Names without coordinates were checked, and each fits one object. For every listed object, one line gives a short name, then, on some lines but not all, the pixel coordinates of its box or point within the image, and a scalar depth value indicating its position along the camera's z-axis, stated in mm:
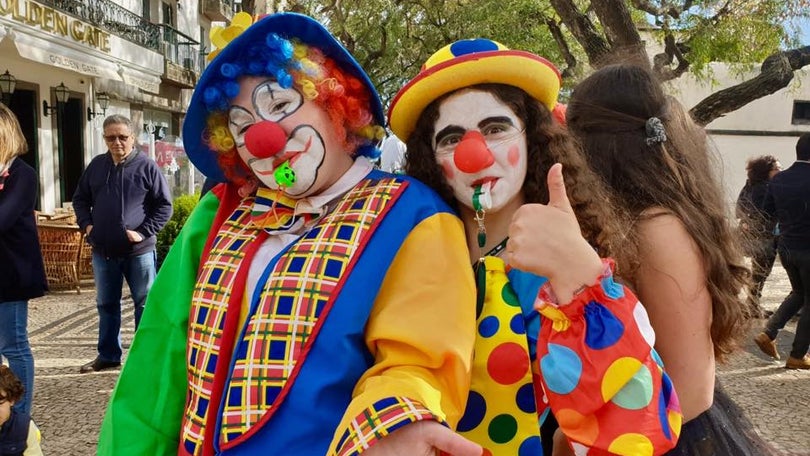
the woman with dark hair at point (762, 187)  6062
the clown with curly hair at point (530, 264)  1146
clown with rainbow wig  1231
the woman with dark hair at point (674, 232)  1395
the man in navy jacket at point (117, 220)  4504
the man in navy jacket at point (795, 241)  5004
